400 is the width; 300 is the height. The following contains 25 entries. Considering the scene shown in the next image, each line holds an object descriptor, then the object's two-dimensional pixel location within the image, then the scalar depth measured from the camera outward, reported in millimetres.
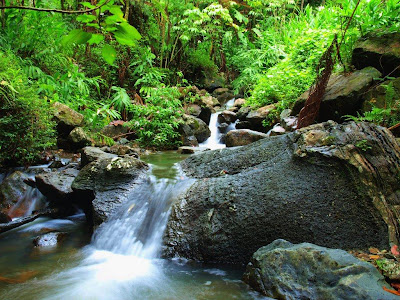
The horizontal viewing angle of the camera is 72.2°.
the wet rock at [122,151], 6275
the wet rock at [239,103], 10604
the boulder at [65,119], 6387
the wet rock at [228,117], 9347
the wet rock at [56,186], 4391
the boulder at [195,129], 8230
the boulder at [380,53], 4762
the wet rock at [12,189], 4367
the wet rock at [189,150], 6754
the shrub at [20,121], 4551
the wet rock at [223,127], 9078
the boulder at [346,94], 4668
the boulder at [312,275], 1948
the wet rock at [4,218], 4008
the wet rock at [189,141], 8086
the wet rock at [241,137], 6109
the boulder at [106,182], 3916
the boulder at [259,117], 7308
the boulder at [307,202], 2686
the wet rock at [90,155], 4752
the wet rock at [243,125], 7777
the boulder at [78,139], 6449
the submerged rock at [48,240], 3498
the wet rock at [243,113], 8516
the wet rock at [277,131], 5608
